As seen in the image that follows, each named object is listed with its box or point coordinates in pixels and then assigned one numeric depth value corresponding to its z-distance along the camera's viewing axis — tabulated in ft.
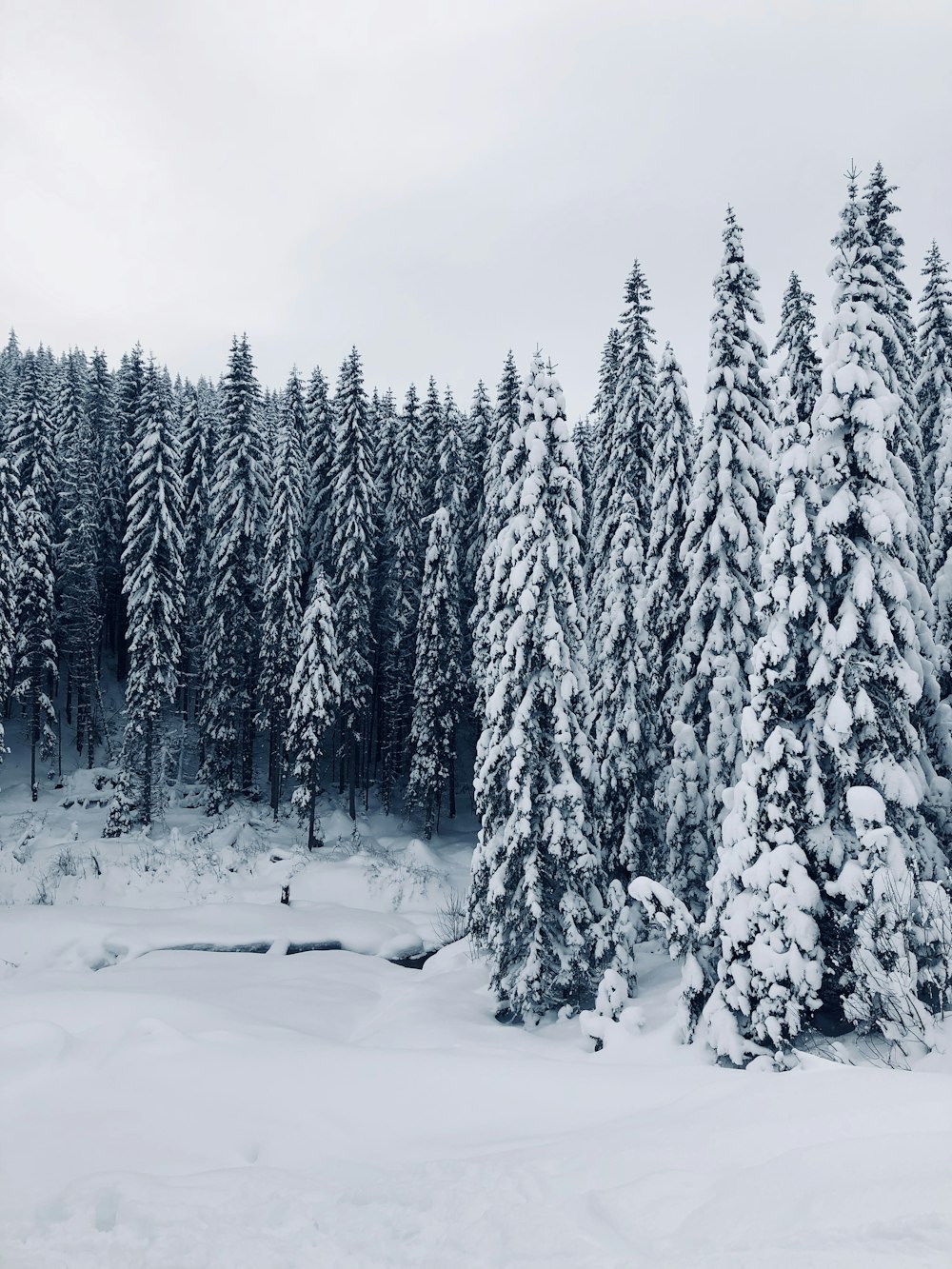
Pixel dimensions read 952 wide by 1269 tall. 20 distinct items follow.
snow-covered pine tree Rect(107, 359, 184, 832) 107.65
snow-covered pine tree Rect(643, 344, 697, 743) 64.59
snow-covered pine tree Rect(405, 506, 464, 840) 114.11
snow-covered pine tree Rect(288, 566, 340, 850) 104.58
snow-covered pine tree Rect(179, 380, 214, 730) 131.75
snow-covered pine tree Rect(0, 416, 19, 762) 110.52
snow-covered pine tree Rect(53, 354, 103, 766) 128.26
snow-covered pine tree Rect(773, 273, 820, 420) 56.70
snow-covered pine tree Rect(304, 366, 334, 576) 119.44
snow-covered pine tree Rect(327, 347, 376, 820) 110.52
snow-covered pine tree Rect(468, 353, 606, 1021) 55.06
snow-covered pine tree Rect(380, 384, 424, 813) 122.01
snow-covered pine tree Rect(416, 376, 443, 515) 128.36
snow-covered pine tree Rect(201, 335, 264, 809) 113.80
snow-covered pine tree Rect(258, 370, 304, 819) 111.55
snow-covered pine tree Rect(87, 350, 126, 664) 143.64
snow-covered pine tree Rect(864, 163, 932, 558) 54.94
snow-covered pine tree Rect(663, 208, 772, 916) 55.77
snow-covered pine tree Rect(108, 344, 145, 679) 144.66
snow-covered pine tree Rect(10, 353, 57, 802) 116.67
